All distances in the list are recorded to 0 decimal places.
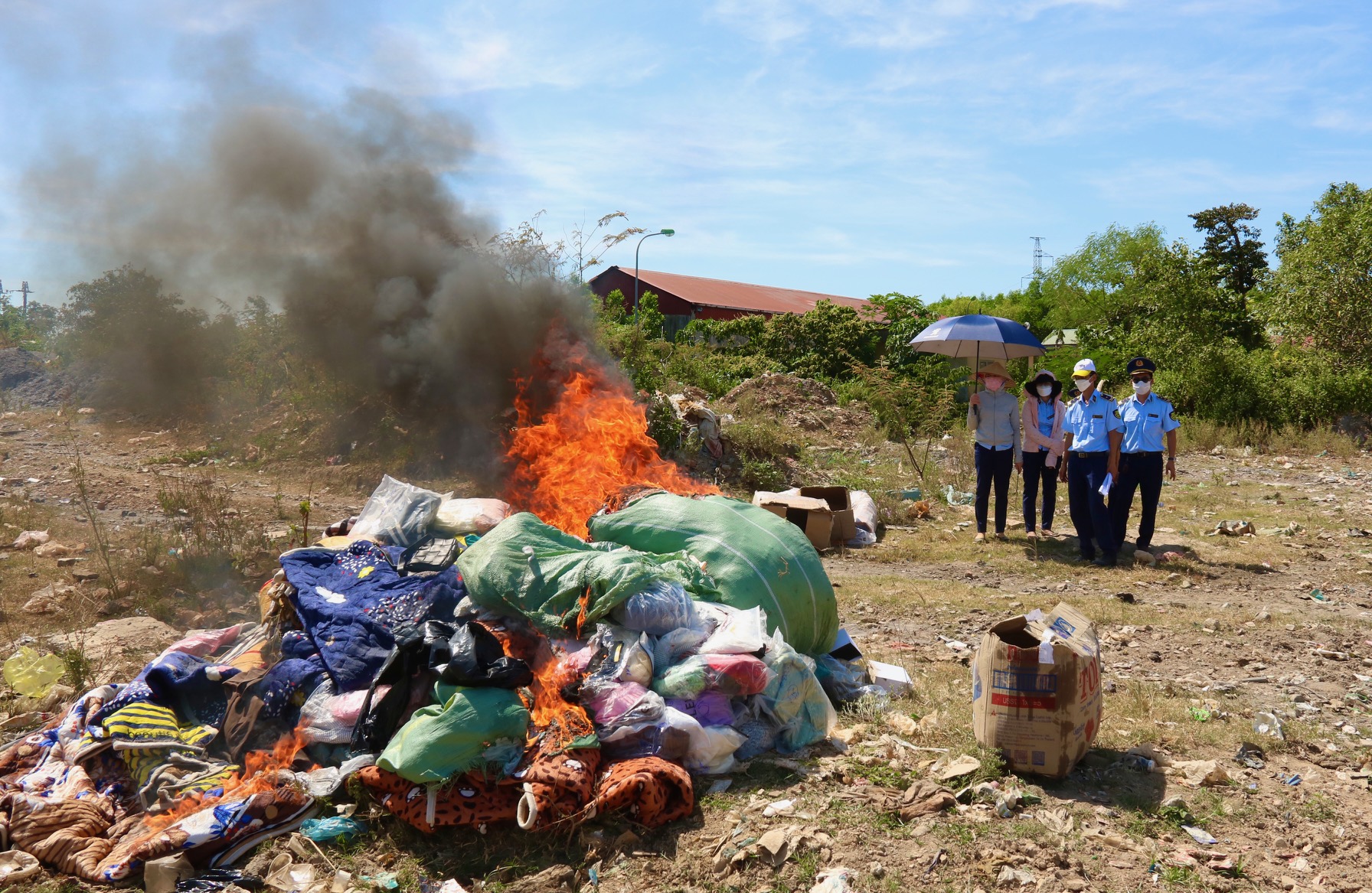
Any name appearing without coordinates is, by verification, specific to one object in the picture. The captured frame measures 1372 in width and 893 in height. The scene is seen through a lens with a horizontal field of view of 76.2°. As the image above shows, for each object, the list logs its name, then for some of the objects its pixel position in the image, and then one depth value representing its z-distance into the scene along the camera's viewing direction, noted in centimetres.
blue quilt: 382
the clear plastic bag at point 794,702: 376
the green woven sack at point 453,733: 317
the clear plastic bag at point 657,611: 377
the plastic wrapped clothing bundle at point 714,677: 359
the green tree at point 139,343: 1053
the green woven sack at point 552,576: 383
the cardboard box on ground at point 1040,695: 329
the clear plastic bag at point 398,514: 508
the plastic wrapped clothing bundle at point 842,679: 426
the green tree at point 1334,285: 1675
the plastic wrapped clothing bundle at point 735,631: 374
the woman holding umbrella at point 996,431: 802
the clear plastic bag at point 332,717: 359
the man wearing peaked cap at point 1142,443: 734
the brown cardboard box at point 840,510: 837
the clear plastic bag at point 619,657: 360
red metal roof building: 2958
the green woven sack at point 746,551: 430
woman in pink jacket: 801
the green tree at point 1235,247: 3588
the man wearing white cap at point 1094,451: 745
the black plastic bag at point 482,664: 339
